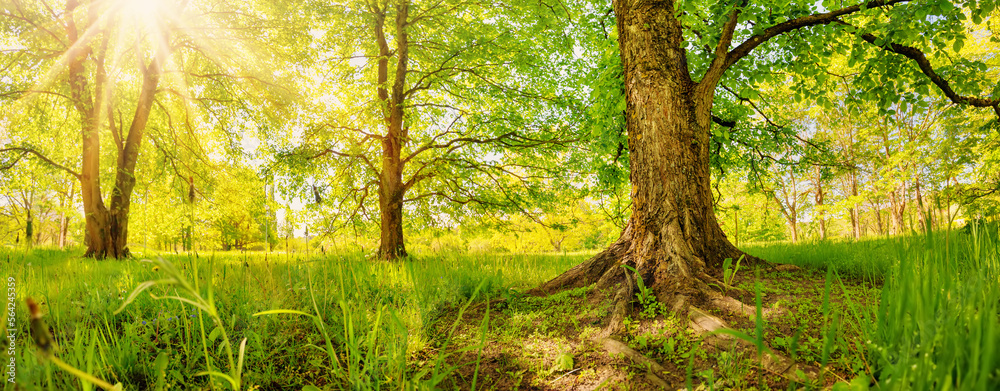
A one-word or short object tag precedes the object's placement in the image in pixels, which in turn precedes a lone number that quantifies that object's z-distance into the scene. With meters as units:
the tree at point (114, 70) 9.07
